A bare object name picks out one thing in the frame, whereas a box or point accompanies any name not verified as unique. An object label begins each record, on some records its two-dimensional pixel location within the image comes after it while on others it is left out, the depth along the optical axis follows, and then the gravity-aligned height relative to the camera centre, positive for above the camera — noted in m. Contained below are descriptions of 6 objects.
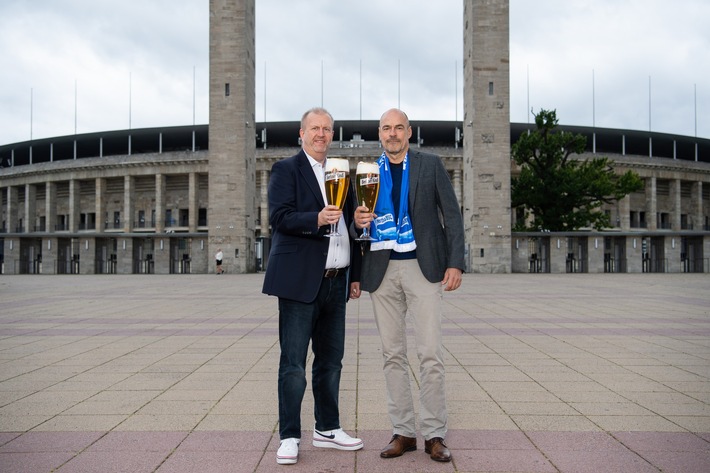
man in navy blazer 3.71 -0.21
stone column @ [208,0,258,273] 36.84 +7.03
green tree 40.31 +4.53
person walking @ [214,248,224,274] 35.81 -0.71
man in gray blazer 3.81 -0.12
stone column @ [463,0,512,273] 36.09 +6.89
